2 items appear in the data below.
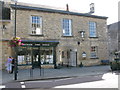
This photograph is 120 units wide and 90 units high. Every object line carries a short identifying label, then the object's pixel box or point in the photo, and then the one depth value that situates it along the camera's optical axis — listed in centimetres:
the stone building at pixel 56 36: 1206
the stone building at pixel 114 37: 2805
